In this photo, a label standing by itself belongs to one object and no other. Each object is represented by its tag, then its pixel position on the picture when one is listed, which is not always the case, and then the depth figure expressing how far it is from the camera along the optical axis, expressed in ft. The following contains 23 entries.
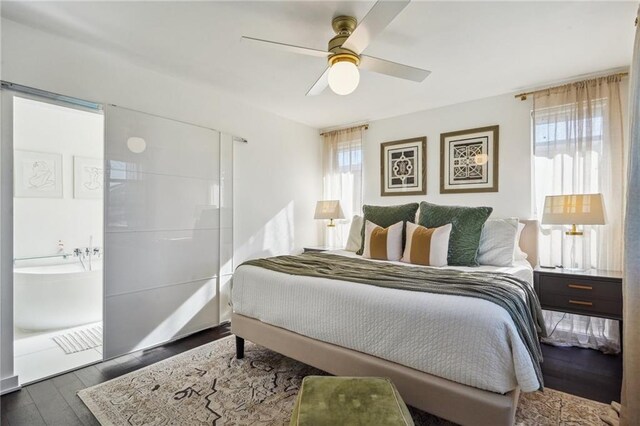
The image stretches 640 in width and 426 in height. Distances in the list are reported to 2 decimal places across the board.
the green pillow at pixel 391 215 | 10.80
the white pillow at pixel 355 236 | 11.94
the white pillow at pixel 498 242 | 8.89
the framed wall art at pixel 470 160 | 11.41
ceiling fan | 6.05
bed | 4.68
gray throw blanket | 5.30
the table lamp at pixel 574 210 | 8.35
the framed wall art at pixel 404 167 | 13.08
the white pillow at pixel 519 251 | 9.58
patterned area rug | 5.96
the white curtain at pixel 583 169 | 9.07
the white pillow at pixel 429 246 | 8.99
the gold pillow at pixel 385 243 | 9.98
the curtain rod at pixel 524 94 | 10.31
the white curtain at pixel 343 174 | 14.87
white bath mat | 9.31
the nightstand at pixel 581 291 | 7.97
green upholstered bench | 3.97
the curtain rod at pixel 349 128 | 14.53
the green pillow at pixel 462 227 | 8.99
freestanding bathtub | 10.40
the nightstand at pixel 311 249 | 13.60
